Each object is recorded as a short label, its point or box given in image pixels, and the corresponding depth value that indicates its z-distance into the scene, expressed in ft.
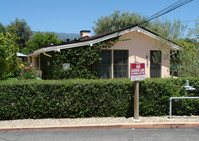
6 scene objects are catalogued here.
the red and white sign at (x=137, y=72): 18.28
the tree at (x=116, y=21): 113.39
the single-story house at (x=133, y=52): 38.14
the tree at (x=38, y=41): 105.19
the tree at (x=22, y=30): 125.39
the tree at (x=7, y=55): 25.61
